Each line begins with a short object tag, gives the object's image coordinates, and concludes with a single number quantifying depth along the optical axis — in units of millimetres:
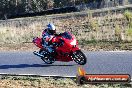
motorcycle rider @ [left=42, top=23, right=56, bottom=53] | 14498
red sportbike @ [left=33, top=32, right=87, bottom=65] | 14086
